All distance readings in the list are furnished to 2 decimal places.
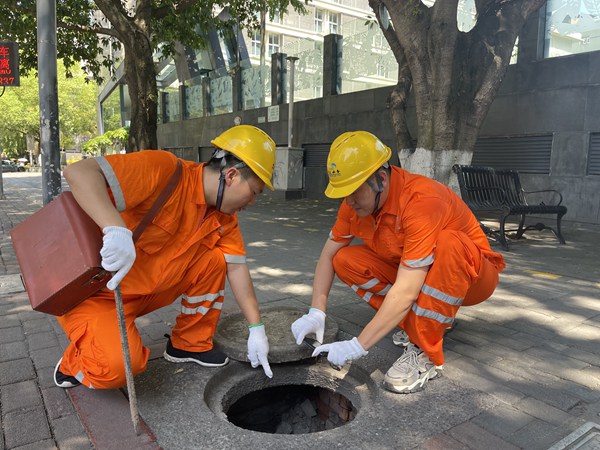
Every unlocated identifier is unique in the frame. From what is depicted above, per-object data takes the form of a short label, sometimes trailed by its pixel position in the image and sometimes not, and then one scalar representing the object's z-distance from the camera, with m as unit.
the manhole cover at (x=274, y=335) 2.41
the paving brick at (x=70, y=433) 1.76
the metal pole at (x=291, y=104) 11.63
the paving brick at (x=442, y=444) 1.75
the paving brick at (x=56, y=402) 1.98
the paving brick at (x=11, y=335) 2.78
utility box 11.92
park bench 5.88
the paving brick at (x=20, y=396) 2.03
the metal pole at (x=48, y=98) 3.73
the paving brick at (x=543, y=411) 1.93
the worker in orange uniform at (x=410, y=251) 2.12
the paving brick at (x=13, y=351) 2.54
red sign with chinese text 6.97
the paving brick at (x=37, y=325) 2.95
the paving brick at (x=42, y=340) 2.69
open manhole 2.33
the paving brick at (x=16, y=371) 2.28
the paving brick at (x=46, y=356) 2.45
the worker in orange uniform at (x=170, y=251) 1.91
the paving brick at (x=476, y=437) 1.76
